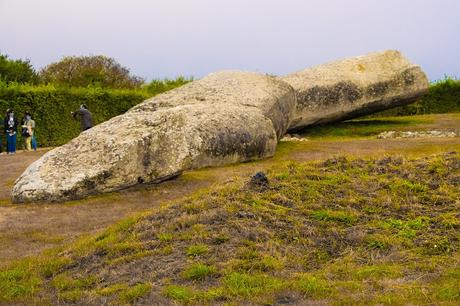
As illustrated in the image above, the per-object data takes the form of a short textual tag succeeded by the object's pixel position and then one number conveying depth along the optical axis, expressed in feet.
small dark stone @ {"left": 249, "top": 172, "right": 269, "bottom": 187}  37.47
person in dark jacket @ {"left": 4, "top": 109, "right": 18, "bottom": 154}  99.25
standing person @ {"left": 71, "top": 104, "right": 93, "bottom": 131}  97.86
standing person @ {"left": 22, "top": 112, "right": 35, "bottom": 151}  103.45
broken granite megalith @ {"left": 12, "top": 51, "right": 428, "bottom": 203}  51.40
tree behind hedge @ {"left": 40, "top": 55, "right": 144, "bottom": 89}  193.06
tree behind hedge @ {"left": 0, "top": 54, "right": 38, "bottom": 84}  160.56
